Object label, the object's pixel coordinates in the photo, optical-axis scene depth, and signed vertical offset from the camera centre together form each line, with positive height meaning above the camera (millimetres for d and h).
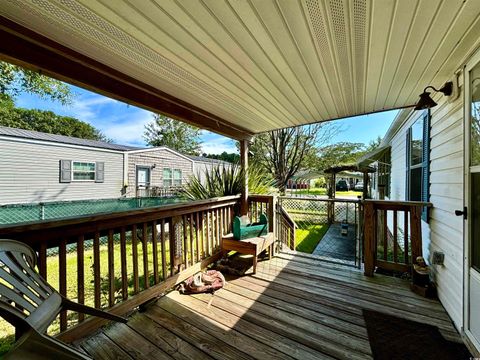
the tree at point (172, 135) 20625 +4361
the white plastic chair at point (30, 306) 860 -605
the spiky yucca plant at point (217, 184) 3805 -64
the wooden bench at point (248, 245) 3053 -936
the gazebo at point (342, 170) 6334 +328
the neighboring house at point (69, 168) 7695 +490
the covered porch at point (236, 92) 1358 +961
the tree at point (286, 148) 7938 +1219
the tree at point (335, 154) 9508 +1235
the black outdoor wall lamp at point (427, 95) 2156 +856
